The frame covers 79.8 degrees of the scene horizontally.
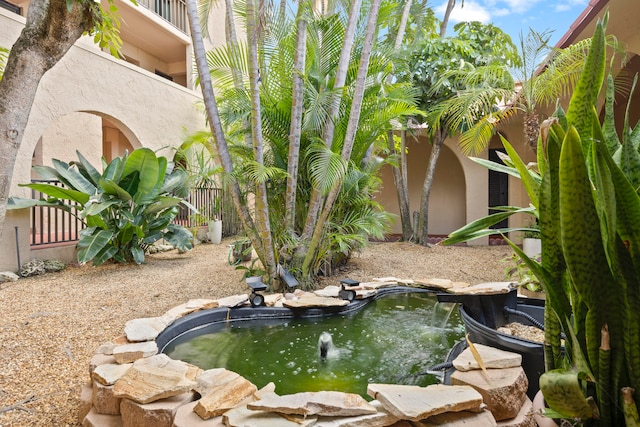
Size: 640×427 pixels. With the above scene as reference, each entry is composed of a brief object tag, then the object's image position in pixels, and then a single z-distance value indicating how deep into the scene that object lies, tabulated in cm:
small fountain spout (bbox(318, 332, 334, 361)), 275
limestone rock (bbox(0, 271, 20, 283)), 523
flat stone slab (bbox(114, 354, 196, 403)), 169
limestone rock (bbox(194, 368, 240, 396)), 182
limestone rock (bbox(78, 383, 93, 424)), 187
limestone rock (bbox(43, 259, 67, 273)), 587
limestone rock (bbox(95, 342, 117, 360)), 227
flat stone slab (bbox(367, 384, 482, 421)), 148
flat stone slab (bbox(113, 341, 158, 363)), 218
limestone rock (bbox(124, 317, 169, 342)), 247
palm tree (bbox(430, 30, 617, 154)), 568
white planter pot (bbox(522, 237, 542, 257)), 566
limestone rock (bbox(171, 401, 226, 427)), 156
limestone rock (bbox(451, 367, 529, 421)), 158
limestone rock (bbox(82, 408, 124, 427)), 173
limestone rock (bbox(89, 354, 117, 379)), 211
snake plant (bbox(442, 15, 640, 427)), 87
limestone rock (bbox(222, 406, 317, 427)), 150
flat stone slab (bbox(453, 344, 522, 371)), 180
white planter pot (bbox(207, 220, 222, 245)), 952
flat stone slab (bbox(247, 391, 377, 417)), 155
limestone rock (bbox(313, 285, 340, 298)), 400
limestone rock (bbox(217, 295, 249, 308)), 348
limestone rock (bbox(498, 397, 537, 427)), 151
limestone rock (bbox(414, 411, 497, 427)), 146
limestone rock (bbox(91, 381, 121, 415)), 179
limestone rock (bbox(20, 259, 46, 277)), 556
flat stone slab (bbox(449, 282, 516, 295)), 316
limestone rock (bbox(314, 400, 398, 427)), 150
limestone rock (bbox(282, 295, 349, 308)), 358
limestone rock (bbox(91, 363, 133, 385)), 186
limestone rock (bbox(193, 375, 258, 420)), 162
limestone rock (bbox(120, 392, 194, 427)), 162
